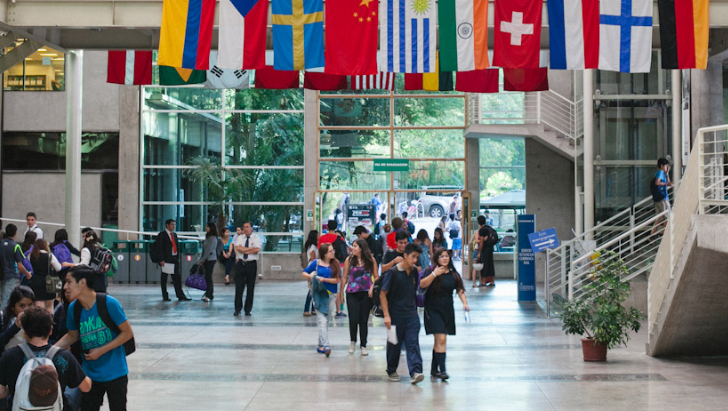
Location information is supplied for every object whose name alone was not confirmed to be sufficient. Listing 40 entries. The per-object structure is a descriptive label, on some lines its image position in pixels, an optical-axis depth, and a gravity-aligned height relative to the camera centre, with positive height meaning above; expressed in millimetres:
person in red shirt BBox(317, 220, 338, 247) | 16078 -229
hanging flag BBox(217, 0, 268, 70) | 15047 +3430
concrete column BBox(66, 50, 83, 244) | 19312 +1851
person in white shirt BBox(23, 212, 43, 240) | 18172 +72
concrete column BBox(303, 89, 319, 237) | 27922 +2326
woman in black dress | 10383 -1026
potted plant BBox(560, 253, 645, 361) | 11562 -1314
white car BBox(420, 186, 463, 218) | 28484 +867
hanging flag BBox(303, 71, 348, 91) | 19844 +3410
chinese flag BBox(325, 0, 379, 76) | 15031 +3397
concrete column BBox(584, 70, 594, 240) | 19641 +1795
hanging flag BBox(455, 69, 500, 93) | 19234 +3304
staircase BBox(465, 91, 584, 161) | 25000 +3246
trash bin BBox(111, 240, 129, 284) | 24641 -1144
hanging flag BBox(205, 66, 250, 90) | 19188 +3340
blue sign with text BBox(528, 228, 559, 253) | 18203 -365
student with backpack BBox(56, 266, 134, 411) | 6500 -887
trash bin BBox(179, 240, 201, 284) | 24516 -963
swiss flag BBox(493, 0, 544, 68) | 14961 +3429
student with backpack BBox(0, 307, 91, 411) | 5562 -994
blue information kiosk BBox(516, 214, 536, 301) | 19938 -1158
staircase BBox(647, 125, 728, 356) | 10969 -745
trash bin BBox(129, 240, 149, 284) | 24547 -1110
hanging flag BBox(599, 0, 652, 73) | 14719 +3326
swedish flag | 15164 +3515
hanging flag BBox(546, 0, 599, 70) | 14836 +3361
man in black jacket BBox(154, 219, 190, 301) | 19812 -683
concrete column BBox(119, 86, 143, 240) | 27625 +2231
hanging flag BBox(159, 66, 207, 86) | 19062 +3410
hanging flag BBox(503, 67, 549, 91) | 19594 +3397
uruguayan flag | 14938 +3412
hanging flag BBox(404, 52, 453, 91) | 19469 +3326
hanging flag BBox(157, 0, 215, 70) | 14969 +3430
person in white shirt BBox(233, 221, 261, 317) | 16688 -842
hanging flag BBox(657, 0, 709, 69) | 14570 +3340
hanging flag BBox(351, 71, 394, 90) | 20938 +3596
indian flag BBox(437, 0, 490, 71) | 15008 +3427
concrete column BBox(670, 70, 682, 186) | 18750 +2180
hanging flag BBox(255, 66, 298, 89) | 19953 +3479
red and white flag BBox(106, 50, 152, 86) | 19062 +3587
